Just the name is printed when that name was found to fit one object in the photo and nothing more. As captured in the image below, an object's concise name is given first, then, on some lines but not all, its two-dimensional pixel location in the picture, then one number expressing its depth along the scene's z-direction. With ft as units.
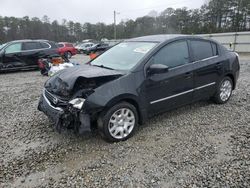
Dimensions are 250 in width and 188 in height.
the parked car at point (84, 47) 98.68
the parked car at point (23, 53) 34.30
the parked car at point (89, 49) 91.99
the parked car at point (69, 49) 66.35
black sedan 10.96
